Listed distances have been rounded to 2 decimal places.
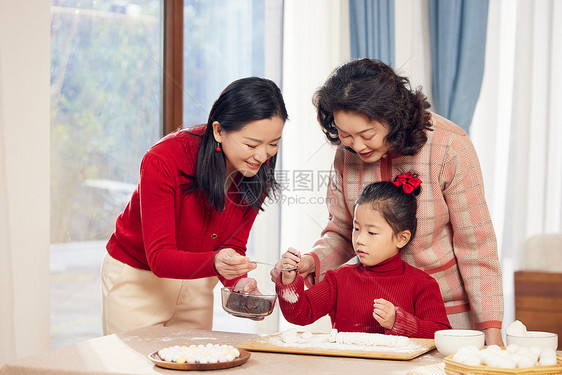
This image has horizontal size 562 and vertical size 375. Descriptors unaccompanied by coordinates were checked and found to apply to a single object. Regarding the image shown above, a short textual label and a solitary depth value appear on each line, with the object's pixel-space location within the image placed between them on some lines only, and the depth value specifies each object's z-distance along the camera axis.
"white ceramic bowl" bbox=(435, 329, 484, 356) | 2.75
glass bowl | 2.93
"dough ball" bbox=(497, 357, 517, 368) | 2.55
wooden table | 2.70
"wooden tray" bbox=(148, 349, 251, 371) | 2.68
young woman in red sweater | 3.10
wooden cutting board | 2.78
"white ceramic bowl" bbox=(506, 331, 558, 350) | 2.74
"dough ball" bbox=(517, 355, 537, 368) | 2.56
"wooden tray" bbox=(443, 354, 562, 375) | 2.54
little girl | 3.08
